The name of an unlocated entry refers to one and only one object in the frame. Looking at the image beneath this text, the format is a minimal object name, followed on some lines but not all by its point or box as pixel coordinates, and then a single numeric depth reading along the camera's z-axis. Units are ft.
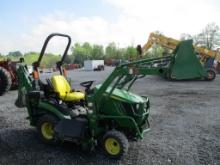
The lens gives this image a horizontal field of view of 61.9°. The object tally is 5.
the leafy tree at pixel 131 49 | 119.41
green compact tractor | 8.98
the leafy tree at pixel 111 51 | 142.67
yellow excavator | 36.73
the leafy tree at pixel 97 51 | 155.40
